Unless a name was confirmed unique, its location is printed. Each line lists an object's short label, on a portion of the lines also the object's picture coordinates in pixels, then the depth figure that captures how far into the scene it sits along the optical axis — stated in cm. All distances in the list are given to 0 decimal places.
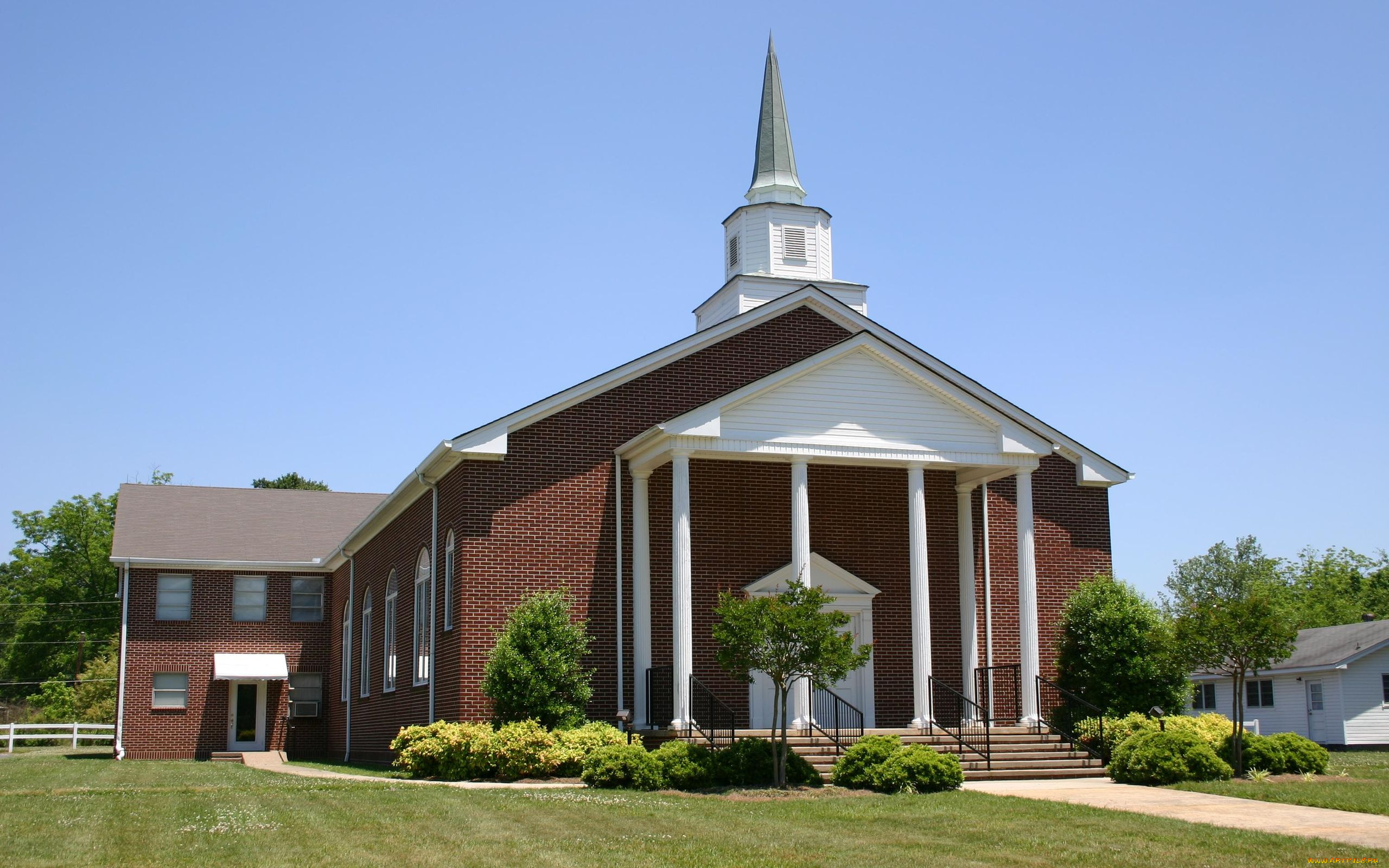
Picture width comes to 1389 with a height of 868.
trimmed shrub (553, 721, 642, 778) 2153
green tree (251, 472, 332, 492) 7844
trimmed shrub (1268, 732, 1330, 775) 2036
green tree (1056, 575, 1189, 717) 2534
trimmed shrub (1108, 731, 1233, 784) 1978
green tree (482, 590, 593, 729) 2258
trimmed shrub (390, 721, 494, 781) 2170
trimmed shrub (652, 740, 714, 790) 1928
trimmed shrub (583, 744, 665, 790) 1917
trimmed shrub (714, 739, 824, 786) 1981
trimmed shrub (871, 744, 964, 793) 1867
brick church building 2398
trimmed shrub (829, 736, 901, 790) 1922
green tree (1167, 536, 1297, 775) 2061
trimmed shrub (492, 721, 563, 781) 2148
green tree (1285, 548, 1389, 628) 7925
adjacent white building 4388
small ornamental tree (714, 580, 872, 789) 1947
